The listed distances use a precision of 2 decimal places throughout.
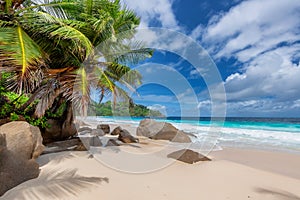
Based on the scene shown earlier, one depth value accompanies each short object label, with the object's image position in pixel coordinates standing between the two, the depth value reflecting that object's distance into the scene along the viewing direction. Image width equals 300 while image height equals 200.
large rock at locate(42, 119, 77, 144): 4.74
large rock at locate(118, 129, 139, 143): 6.23
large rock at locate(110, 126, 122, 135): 8.25
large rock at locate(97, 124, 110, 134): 9.24
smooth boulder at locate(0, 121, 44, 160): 2.35
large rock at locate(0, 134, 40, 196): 2.02
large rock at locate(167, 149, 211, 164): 3.59
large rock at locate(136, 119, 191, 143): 7.44
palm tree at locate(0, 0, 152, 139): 3.12
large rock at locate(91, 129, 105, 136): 7.47
